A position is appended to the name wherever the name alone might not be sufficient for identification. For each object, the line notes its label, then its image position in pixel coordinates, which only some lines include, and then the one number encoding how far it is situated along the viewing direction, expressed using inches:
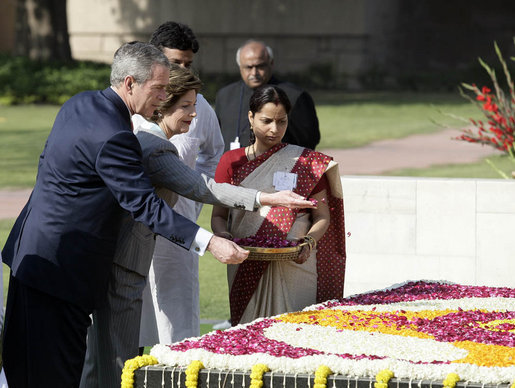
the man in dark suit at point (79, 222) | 268.5
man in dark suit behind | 489.3
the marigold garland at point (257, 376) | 238.2
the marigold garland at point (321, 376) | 235.1
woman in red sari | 346.8
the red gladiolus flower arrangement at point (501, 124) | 533.1
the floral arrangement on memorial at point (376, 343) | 236.6
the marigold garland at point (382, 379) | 231.6
